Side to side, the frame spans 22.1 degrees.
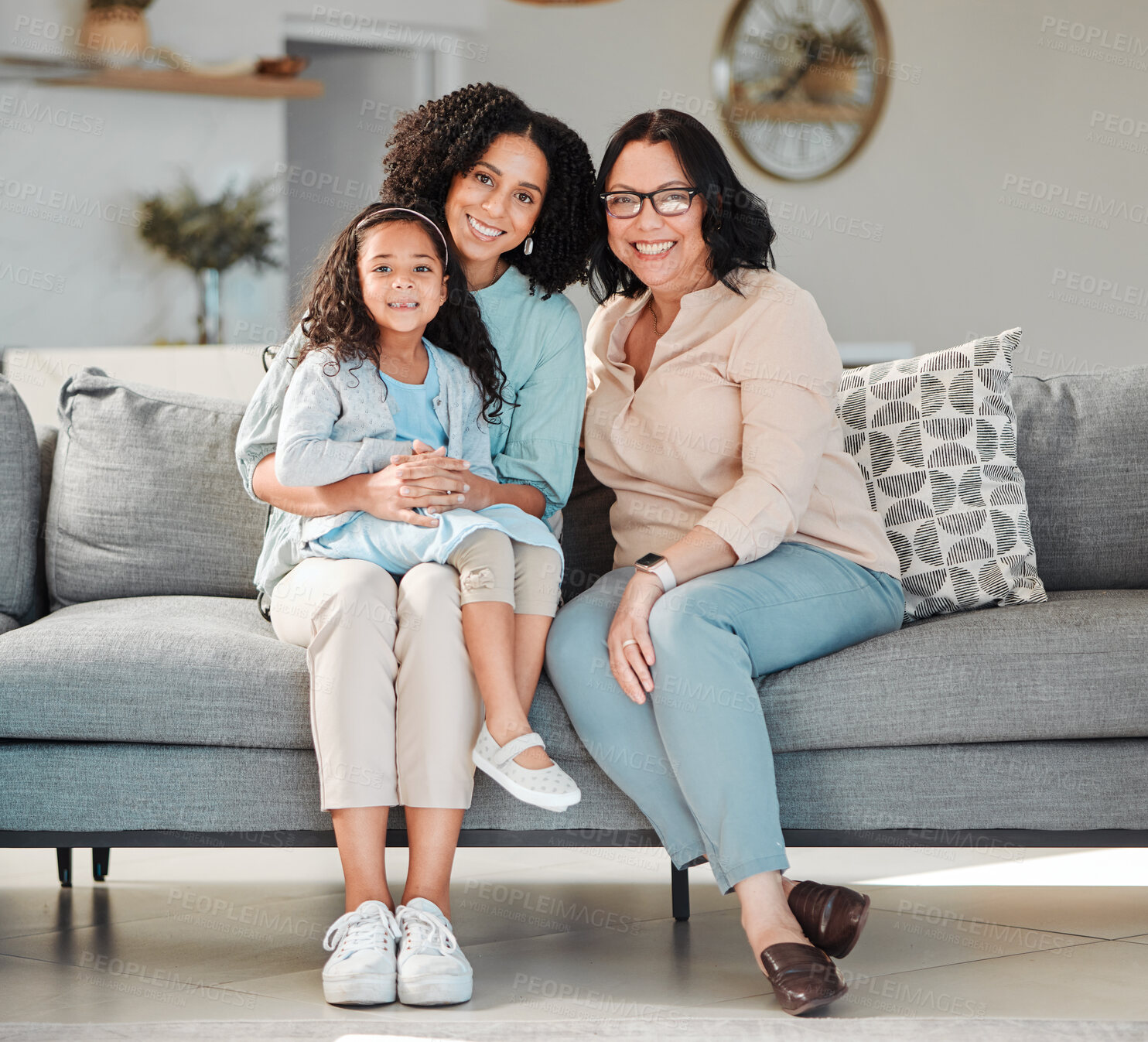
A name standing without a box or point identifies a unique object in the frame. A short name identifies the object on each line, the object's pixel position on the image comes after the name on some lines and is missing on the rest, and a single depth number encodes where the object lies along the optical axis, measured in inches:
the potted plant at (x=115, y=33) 294.7
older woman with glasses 137.0
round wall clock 295.9
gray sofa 141.9
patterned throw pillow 153.1
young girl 139.9
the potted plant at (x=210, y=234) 302.8
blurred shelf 291.2
